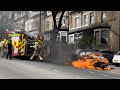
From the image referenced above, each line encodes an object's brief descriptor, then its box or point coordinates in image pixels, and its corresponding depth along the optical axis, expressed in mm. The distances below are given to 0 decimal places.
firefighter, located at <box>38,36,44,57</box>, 18023
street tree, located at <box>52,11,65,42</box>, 23161
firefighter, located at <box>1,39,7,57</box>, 19260
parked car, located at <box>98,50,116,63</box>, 19911
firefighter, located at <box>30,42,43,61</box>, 17581
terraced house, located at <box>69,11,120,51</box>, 25271
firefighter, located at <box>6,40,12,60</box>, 17462
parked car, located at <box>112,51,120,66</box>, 17765
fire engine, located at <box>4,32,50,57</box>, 17826
